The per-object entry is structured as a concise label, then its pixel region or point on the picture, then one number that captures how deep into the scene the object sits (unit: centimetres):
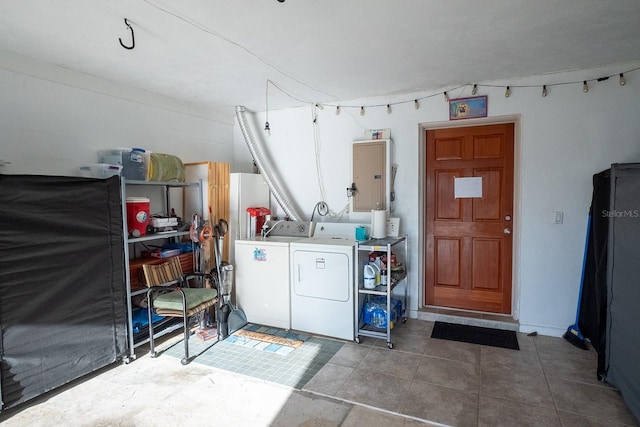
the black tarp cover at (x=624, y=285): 207
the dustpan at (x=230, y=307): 347
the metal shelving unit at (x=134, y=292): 286
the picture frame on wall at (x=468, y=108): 345
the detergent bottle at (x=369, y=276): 324
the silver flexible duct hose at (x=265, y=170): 412
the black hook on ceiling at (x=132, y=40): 223
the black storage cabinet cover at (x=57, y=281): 224
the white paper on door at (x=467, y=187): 366
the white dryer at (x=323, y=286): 322
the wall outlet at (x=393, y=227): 363
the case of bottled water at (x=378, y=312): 336
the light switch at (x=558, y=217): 324
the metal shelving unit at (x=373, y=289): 314
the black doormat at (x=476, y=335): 320
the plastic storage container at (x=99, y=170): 299
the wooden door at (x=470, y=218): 359
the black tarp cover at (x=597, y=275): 251
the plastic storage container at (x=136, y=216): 301
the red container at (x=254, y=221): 399
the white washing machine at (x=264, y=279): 350
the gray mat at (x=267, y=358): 269
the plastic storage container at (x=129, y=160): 309
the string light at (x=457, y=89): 303
